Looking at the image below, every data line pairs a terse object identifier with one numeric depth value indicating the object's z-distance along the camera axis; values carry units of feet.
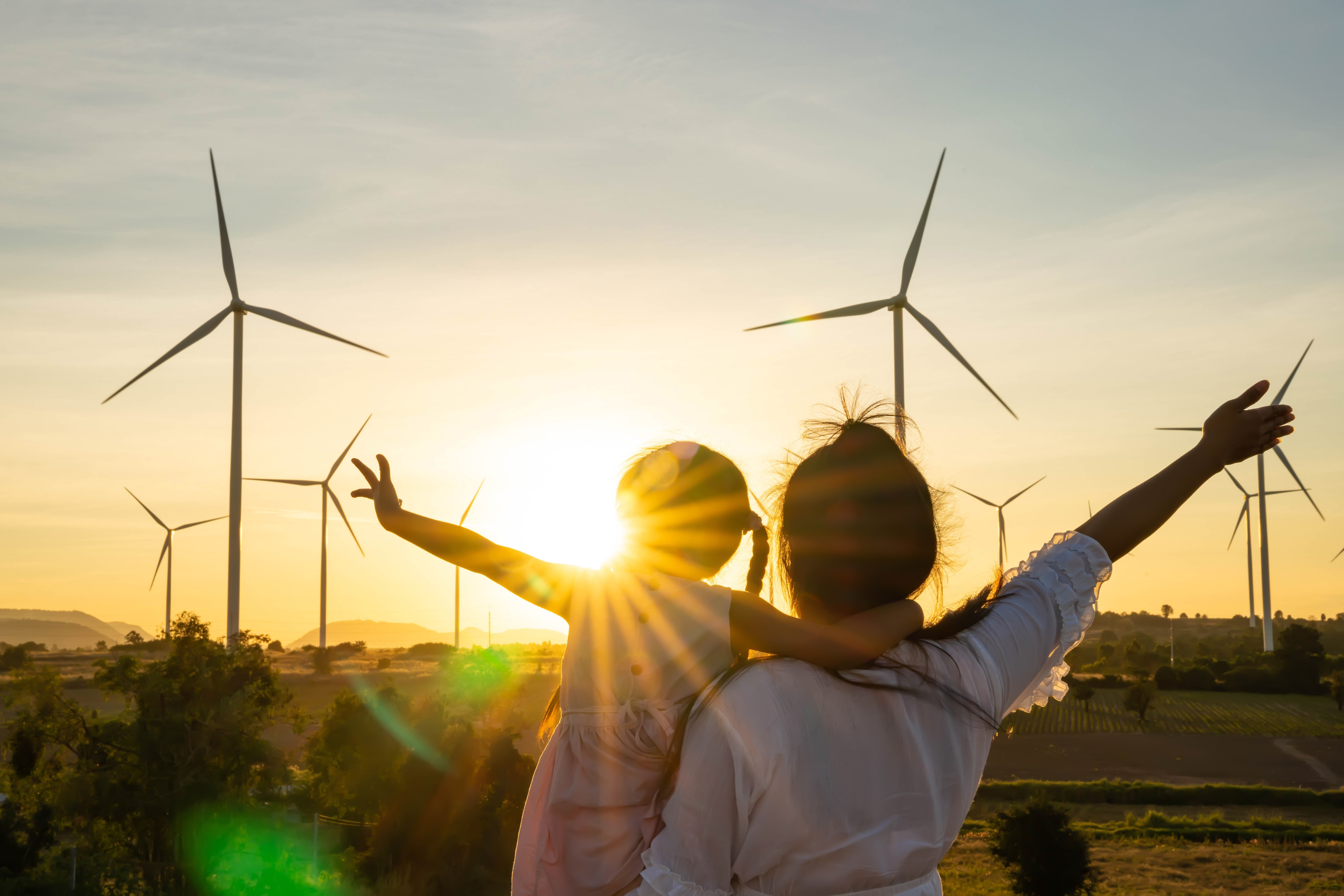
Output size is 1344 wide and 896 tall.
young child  10.82
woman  9.30
